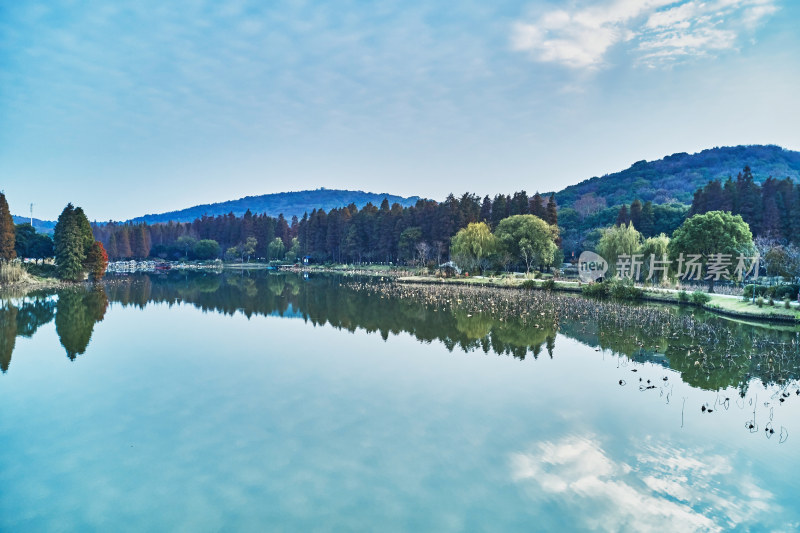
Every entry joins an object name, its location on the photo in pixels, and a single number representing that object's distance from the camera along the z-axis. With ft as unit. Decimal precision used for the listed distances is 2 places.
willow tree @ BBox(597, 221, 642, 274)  127.75
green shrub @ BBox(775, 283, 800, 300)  82.33
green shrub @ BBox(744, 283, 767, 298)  86.22
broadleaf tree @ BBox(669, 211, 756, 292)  104.27
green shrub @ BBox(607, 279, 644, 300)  104.78
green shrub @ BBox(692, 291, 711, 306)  91.04
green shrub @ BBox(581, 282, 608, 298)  110.93
